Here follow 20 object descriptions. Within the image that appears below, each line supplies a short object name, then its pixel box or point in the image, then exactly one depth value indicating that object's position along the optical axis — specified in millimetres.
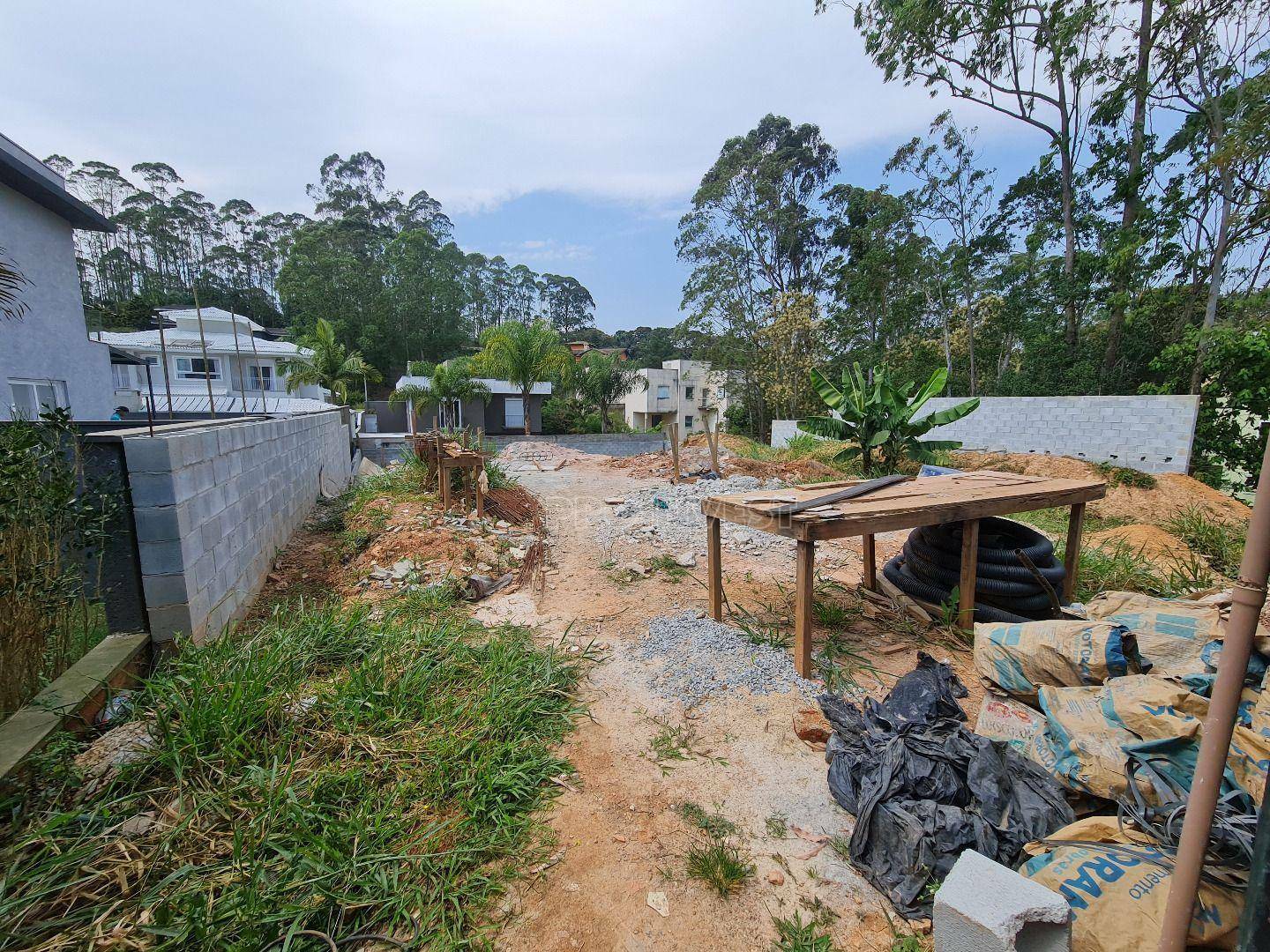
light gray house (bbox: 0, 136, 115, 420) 8391
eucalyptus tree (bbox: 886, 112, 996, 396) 19078
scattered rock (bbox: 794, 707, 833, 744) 2992
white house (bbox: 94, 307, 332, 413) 18578
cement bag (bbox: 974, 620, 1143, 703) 2662
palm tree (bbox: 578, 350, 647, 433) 28059
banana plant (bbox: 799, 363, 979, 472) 8172
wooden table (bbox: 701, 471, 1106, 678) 3432
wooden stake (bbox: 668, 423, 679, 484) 11406
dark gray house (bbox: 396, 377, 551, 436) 27356
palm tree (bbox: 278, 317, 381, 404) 24703
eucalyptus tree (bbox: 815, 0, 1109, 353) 14094
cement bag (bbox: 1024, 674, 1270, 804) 1863
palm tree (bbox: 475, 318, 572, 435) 21703
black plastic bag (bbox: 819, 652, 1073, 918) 2029
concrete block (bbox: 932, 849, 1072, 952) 1522
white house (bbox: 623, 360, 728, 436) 36219
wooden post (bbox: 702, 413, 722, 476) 11371
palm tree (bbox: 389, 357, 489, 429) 23969
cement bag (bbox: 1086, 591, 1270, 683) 2539
